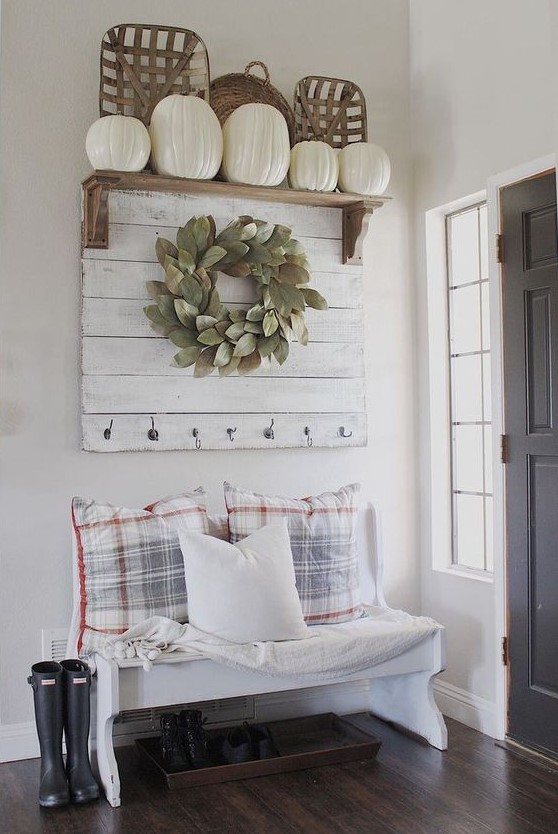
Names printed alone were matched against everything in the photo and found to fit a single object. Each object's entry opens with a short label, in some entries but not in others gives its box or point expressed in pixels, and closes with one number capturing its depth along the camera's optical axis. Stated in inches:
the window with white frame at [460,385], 154.4
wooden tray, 126.0
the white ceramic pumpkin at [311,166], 148.0
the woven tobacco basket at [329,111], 155.3
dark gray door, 133.9
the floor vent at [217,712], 143.9
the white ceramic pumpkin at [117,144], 134.8
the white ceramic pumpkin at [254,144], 142.3
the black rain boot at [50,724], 120.5
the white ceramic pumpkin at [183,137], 137.8
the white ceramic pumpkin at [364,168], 150.9
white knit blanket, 124.3
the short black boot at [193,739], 129.4
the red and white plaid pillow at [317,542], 139.9
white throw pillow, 127.3
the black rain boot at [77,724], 121.8
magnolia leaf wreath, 143.6
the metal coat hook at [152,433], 145.7
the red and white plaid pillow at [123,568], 130.9
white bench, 120.9
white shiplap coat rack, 143.5
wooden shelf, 137.3
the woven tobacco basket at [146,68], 143.1
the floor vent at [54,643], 140.1
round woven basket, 150.3
